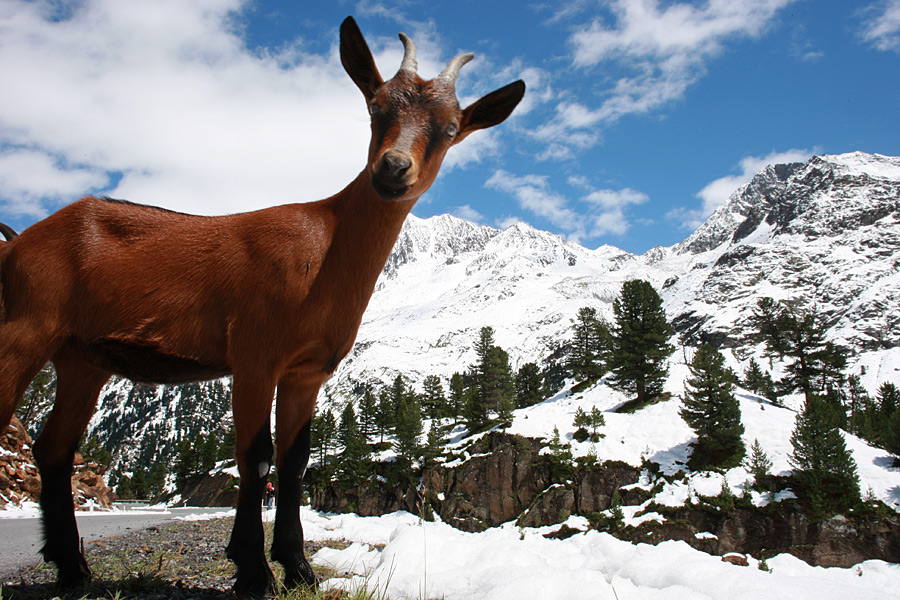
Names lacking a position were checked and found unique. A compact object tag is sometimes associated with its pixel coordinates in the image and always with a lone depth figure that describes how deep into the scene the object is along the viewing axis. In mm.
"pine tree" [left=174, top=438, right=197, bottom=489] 80375
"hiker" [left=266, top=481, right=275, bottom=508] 20139
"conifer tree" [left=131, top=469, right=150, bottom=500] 82750
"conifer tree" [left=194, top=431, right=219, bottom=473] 80069
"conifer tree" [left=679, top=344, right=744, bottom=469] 33250
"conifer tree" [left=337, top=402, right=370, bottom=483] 48906
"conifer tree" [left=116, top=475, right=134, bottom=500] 84125
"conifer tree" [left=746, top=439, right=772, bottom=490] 30938
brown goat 3248
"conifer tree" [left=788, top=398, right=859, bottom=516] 28234
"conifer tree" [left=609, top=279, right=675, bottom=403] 43688
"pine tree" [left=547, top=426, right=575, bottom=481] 36656
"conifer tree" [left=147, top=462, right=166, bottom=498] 90438
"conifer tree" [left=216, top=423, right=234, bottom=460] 73831
